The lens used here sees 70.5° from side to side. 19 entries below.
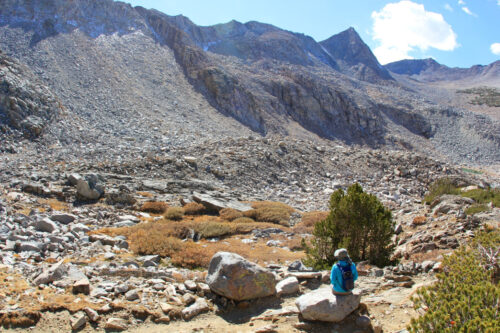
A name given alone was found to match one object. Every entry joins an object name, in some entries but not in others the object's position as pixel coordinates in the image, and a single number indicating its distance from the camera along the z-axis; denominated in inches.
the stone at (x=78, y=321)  230.8
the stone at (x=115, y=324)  236.8
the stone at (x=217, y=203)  665.0
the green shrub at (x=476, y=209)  486.9
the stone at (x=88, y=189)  607.2
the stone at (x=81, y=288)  267.1
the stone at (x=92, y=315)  239.5
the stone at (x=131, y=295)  268.4
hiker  238.2
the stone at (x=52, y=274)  272.8
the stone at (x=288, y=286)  298.5
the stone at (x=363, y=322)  231.3
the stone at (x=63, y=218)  462.0
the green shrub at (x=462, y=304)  164.1
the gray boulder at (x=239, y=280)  283.4
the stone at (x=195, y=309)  260.8
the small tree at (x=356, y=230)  371.9
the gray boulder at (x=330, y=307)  238.1
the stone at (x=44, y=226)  406.6
